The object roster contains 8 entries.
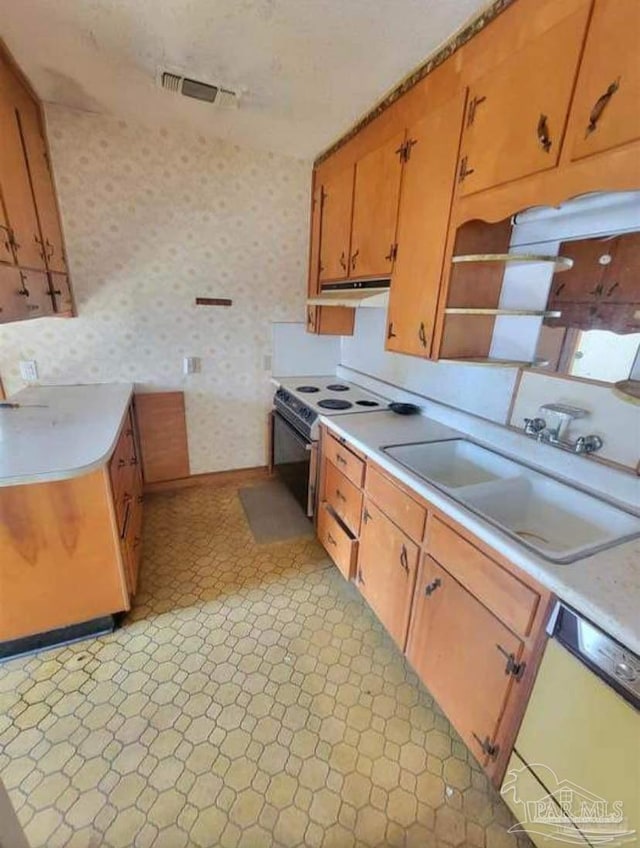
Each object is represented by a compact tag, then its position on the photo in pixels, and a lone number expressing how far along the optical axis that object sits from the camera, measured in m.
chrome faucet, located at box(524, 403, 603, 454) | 1.35
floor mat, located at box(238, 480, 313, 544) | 2.55
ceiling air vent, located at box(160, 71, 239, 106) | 1.71
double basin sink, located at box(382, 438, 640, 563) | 1.19
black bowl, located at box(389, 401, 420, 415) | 2.20
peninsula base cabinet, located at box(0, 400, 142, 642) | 1.46
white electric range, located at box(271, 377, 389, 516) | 2.27
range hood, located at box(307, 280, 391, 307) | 2.06
